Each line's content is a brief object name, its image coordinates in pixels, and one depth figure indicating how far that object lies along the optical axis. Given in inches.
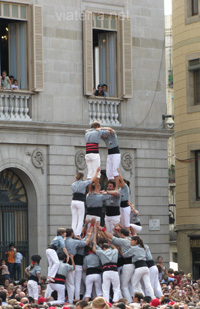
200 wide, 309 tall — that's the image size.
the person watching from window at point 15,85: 1471.5
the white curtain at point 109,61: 1577.3
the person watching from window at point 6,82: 1466.5
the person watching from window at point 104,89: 1551.4
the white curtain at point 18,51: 1494.8
